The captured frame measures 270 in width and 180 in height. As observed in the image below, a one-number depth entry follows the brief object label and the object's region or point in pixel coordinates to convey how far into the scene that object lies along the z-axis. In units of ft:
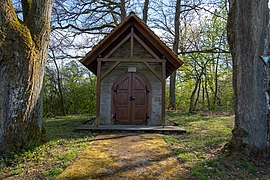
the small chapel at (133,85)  27.07
